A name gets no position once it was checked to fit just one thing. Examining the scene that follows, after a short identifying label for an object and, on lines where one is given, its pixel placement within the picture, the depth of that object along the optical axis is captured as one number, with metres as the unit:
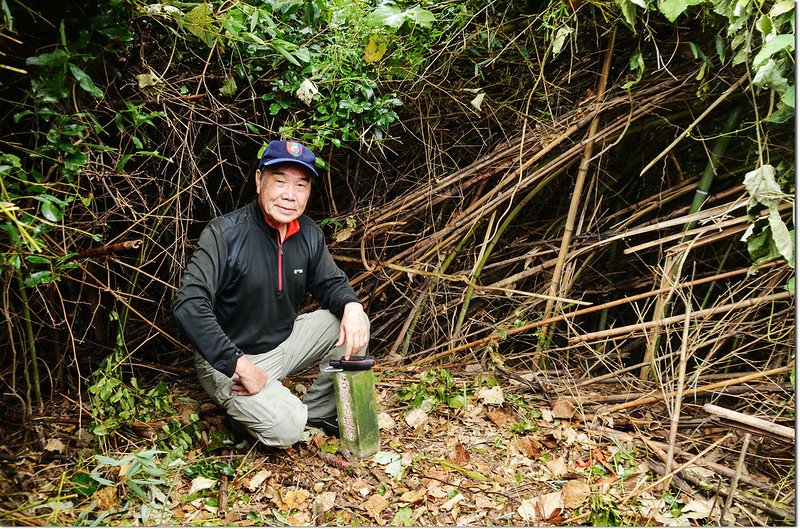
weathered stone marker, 2.53
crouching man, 2.36
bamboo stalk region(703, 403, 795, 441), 2.10
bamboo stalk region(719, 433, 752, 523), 2.21
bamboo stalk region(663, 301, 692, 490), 2.37
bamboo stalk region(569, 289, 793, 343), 2.52
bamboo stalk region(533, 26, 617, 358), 3.01
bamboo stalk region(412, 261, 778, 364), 2.62
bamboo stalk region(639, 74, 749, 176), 2.62
